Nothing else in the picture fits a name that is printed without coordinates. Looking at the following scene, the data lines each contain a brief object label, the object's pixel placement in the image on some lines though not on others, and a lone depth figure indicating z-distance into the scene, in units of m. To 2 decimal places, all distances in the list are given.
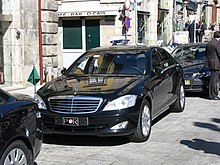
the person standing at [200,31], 29.20
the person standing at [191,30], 26.55
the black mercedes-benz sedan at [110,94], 6.65
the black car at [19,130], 4.51
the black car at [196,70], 11.84
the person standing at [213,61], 11.33
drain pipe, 14.20
